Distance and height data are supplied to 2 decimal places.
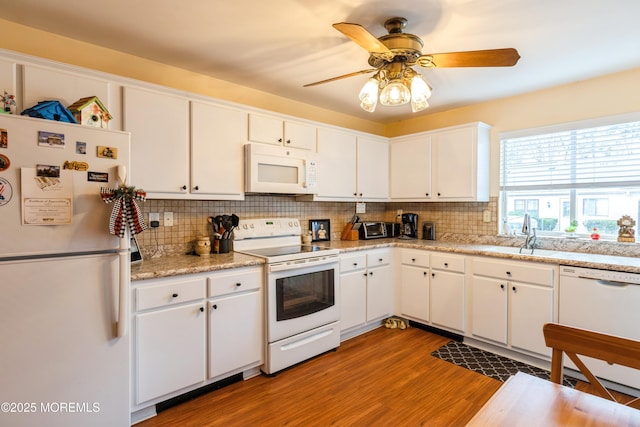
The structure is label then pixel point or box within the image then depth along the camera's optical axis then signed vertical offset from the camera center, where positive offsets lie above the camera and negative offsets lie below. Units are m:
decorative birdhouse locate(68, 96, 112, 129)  1.81 +0.55
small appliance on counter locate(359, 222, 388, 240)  3.89 -0.25
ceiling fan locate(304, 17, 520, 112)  1.80 +0.87
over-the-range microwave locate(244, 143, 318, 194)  2.74 +0.37
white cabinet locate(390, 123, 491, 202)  3.36 +0.51
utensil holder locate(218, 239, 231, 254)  2.76 -0.31
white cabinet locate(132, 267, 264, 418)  1.97 -0.82
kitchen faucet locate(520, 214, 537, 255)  3.00 -0.20
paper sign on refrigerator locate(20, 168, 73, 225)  1.49 +0.05
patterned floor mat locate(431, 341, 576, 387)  2.56 -1.29
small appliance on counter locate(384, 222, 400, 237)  4.13 -0.24
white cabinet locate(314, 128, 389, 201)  3.38 +0.49
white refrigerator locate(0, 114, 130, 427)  1.47 -0.35
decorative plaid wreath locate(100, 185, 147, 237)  1.67 -0.01
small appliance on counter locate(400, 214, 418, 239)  4.04 -0.19
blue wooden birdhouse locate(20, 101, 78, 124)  1.63 +0.50
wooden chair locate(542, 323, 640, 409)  1.07 -0.48
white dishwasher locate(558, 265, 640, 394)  2.20 -0.68
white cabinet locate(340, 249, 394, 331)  3.15 -0.80
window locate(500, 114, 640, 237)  2.75 +0.34
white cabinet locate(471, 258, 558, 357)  2.57 -0.78
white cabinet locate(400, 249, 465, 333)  3.10 -0.80
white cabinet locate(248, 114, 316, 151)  2.82 +0.72
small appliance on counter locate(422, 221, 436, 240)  3.84 -0.24
